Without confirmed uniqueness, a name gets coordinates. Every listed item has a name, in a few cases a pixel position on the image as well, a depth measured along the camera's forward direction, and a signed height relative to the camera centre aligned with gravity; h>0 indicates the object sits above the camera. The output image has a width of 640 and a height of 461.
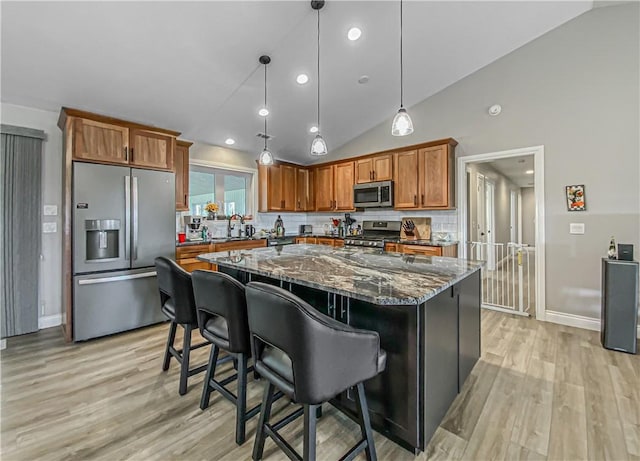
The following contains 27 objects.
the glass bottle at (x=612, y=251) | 2.96 -0.21
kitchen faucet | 5.16 +0.17
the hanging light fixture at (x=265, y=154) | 3.12 +0.83
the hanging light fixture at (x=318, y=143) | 2.71 +0.85
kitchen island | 1.50 -0.52
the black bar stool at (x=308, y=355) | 1.17 -0.54
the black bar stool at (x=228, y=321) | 1.61 -0.52
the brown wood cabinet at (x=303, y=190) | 6.07 +0.88
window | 4.89 +0.76
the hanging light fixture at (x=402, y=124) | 2.28 +0.85
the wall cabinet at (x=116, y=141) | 2.99 +1.02
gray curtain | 3.07 +0.06
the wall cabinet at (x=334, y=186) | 5.48 +0.89
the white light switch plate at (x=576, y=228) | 3.39 +0.03
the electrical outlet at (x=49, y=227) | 3.34 +0.06
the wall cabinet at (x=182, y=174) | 4.19 +0.85
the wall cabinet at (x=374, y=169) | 4.89 +1.10
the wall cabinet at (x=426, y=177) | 4.25 +0.83
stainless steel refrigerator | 2.99 -0.12
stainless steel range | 4.83 -0.05
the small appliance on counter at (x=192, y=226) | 4.55 +0.09
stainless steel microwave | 4.83 +0.64
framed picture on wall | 3.37 +0.38
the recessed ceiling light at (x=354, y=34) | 3.10 +2.14
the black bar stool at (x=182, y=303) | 2.09 -0.52
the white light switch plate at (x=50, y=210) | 3.35 +0.26
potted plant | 4.75 +0.37
